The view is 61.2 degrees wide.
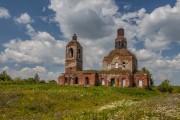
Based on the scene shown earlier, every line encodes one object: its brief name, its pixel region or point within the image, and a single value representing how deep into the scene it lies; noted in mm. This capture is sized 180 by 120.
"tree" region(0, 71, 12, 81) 40885
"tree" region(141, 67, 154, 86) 44859
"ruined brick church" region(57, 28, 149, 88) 37461
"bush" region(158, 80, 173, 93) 35205
